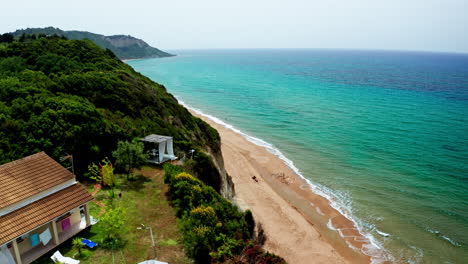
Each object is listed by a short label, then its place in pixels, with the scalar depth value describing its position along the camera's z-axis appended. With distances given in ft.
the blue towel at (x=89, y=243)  48.14
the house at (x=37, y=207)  43.06
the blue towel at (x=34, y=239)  46.18
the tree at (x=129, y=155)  71.41
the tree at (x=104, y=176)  67.05
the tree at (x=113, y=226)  49.18
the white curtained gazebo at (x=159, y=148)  81.22
